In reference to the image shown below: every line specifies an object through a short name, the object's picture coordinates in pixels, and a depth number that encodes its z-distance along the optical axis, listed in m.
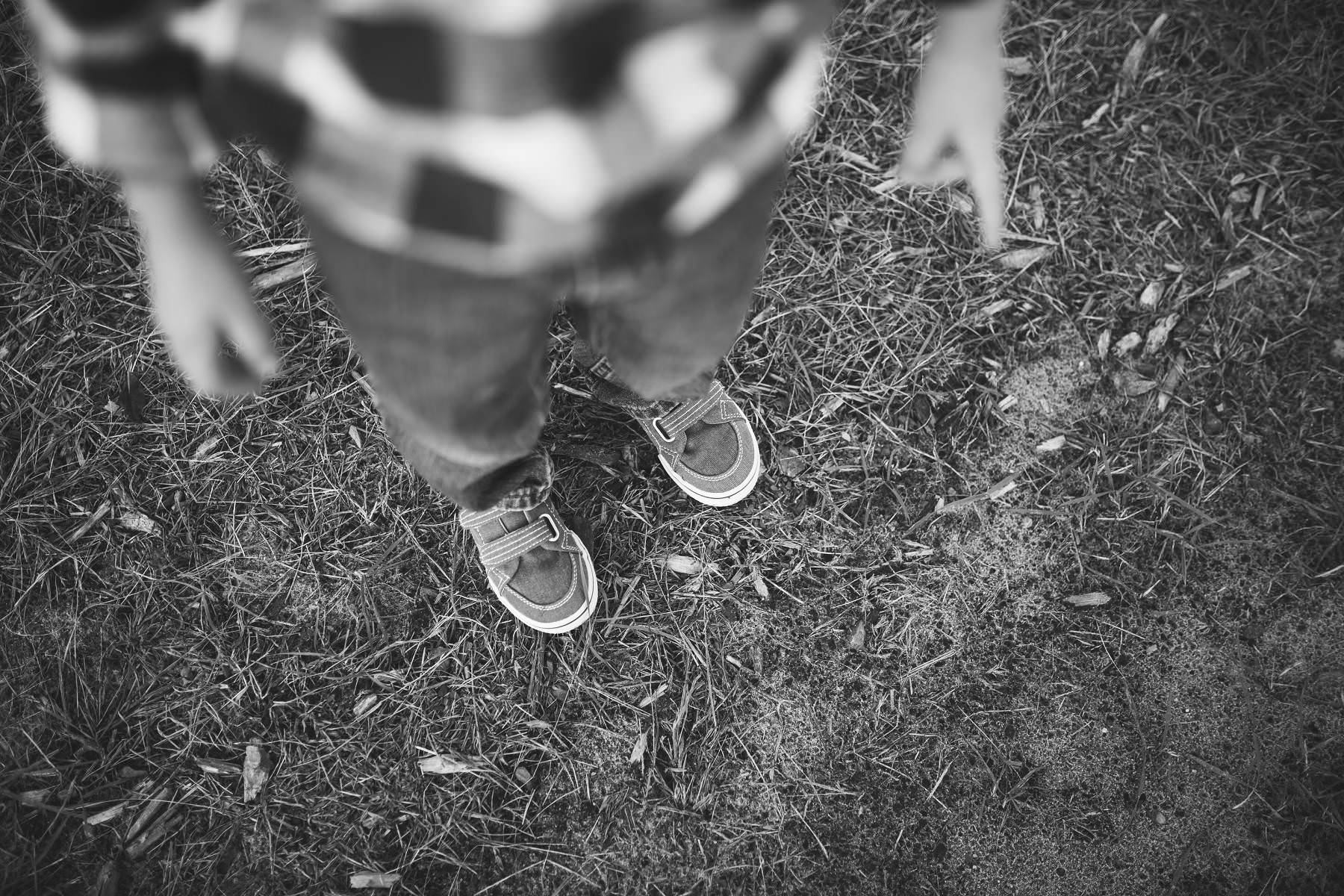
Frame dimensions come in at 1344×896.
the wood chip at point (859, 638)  2.09
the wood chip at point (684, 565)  2.12
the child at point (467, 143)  0.78
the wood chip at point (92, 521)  2.10
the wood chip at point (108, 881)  1.92
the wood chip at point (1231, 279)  2.28
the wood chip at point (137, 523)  2.11
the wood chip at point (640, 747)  2.01
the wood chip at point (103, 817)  1.95
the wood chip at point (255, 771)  1.97
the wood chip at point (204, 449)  2.14
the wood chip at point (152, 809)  1.95
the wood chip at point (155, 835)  1.94
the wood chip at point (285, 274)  2.21
